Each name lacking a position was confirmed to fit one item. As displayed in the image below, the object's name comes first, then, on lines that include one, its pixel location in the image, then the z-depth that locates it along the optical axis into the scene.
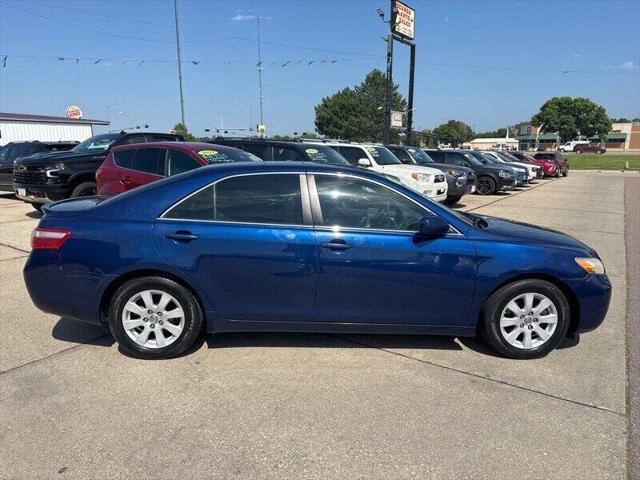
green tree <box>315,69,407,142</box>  96.62
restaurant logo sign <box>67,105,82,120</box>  57.34
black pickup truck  9.80
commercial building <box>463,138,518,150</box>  125.47
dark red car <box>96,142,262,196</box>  7.33
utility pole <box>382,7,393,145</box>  27.53
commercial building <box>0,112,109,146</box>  36.34
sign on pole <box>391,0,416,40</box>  28.38
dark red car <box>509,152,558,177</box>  29.81
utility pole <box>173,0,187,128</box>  30.38
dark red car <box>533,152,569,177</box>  30.97
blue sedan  3.66
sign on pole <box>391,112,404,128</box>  29.42
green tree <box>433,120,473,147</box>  130.80
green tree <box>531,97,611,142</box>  99.38
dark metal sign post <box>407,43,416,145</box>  30.64
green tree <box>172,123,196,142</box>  46.85
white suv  11.94
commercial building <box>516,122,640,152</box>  119.44
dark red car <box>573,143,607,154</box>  90.88
